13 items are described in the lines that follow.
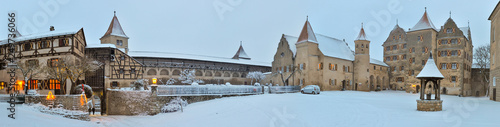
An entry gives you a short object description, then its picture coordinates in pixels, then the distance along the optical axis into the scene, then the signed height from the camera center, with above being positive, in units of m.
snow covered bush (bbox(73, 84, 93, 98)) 28.75 -2.04
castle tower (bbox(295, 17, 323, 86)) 42.38 +1.76
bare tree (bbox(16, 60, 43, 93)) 27.45 +0.13
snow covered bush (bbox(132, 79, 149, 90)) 24.30 -1.29
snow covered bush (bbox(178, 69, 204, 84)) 48.59 -1.14
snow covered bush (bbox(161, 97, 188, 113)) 23.23 -2.85
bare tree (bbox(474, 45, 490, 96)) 42.40 +1.15
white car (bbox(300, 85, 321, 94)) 33.53 -2.28
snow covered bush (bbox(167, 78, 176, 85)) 47.43 -1.92
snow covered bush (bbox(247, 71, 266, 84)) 52.78 -1.07
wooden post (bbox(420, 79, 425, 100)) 18.03 -1.28
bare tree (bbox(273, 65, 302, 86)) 43.69 -0.45
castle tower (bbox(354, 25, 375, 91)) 47.47 +1.13
